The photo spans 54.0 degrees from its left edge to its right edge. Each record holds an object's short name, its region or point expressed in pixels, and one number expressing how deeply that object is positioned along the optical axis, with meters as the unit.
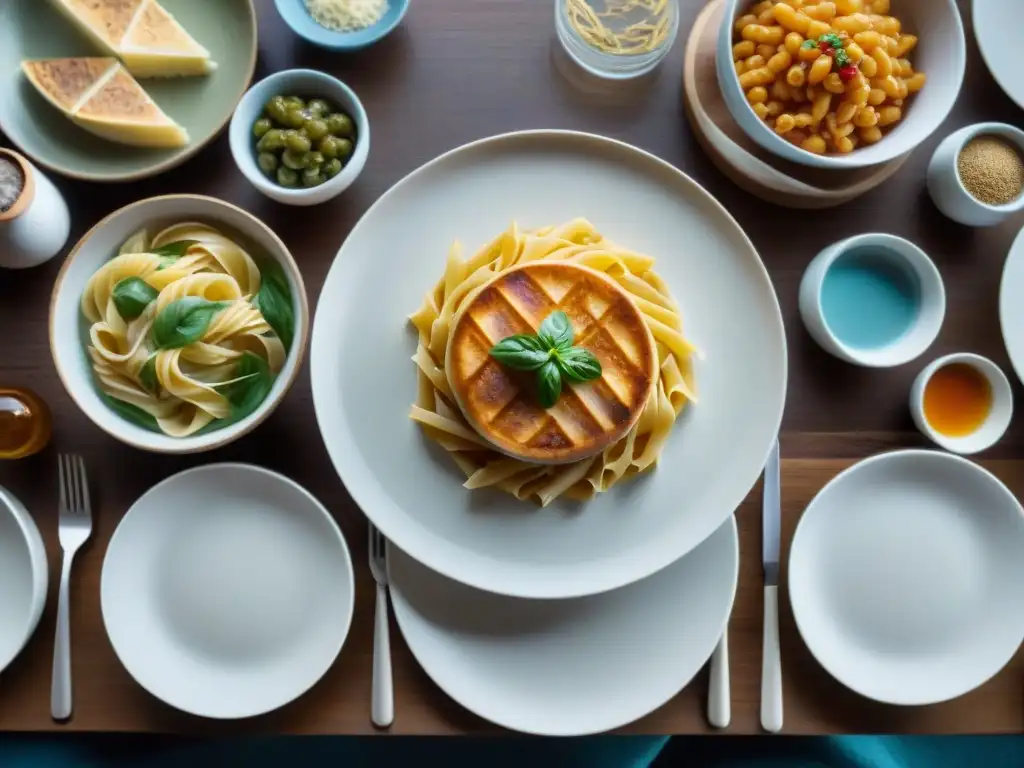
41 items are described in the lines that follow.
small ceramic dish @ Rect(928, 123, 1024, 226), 0.69
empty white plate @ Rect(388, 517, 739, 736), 0.65
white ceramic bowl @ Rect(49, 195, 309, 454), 0.63
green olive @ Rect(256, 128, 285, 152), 0.68
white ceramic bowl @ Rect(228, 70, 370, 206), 0.68
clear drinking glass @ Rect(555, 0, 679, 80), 0.71
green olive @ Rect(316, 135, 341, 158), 0.68
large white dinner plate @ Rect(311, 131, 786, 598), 0.64
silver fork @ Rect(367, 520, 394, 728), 0.66
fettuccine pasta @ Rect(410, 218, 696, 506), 0.64
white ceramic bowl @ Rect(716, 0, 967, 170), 0.67
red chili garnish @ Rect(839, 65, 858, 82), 0.66
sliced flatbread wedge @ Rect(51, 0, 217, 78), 0.70
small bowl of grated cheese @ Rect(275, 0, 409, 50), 0.71
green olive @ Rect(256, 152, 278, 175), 0.69
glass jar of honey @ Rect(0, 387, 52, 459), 0.67
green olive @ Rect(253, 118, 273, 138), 0.68
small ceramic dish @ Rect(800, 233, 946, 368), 0.69
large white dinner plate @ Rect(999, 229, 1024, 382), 0.70
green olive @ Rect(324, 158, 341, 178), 0.69
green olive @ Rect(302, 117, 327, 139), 0.68
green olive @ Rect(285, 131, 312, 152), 0.67
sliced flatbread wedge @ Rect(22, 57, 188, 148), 0.69
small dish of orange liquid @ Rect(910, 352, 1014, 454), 0.69
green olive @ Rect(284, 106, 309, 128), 0.68
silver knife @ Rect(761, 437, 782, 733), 0.67
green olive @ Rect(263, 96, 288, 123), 0.68
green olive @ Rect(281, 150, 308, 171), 0.68
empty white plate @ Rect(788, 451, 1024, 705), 0.68
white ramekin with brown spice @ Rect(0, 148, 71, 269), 0.65
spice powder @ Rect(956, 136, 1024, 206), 0.70
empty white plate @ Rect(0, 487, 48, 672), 0.66
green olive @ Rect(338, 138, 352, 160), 0.69
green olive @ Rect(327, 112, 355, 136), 0.69
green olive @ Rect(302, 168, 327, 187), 0.68
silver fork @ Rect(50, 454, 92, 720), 0.67
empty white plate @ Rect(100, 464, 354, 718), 0.66
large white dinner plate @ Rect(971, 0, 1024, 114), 0.73
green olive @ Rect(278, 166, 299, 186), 0.68
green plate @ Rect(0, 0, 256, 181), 0.70
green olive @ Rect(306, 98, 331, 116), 0.69
